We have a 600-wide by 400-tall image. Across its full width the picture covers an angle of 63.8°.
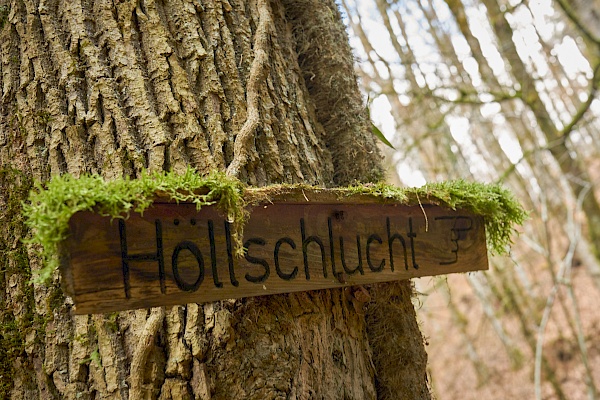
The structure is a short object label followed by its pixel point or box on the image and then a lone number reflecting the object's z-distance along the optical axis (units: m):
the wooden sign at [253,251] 0.87
